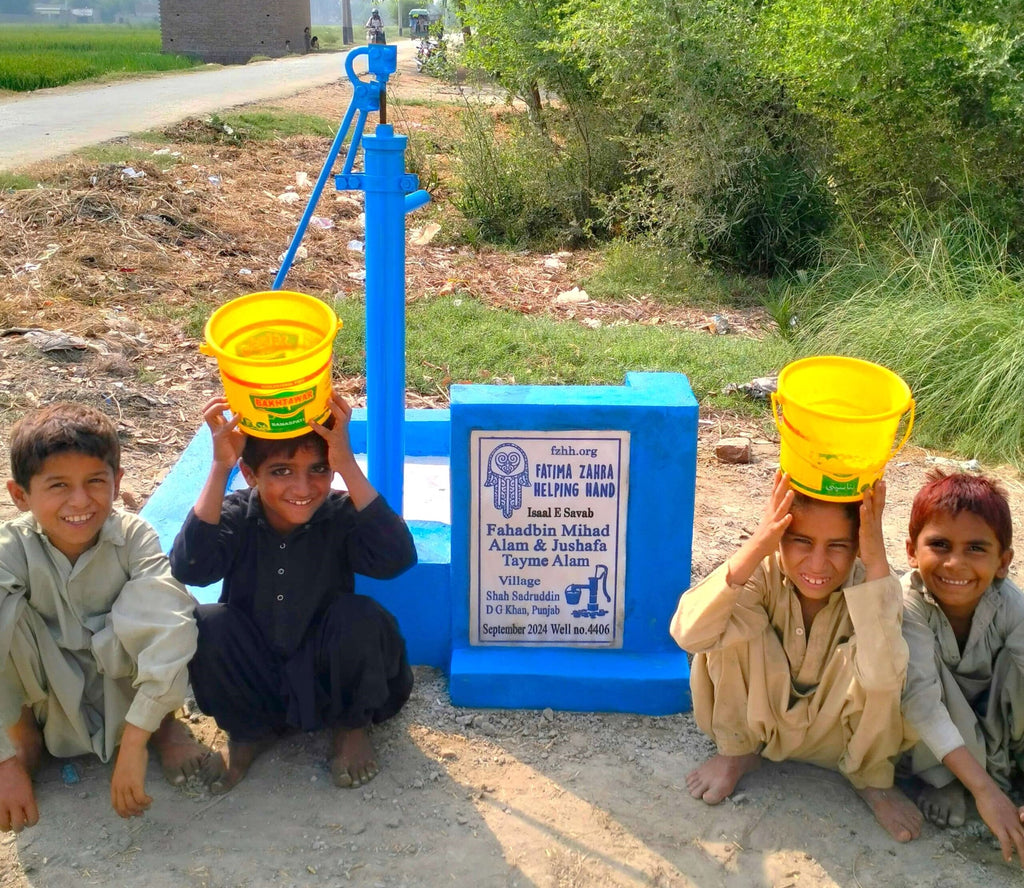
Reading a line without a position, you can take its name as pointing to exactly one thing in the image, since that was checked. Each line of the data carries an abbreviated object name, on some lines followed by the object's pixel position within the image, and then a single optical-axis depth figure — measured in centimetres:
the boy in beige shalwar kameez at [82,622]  244
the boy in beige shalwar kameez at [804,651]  236
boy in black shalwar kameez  257
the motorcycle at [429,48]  1194
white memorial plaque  284
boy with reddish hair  246
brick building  3956
